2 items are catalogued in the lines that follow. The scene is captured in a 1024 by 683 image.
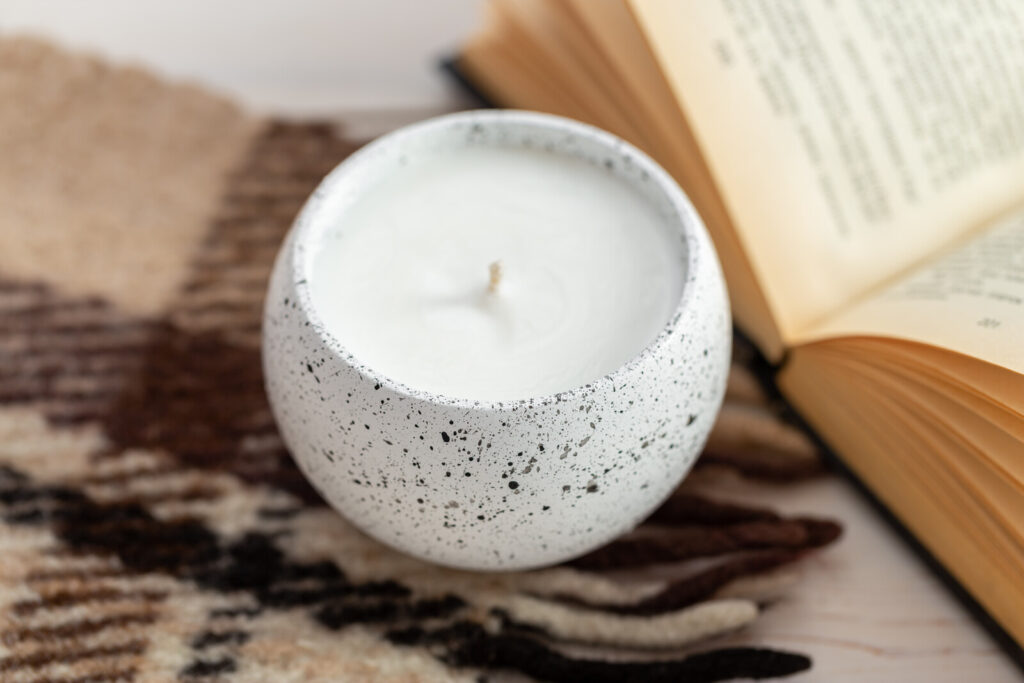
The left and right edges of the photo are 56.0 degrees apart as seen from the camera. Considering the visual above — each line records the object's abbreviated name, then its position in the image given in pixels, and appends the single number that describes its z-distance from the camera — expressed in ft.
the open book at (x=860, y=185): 1.47
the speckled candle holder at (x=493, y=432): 1.11
